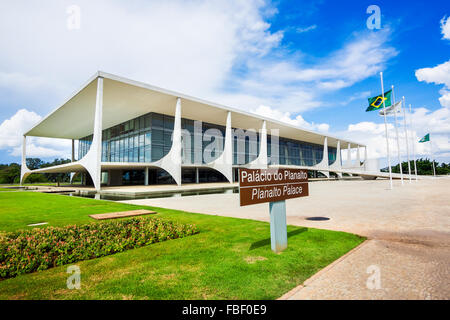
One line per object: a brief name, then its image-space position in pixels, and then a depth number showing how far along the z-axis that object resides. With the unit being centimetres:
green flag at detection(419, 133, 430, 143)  4475
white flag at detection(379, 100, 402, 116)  2518
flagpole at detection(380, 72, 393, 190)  2439
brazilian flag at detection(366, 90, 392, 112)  2426
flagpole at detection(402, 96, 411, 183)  3234
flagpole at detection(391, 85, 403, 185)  2704
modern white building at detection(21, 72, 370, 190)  2938
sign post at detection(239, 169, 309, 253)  474
